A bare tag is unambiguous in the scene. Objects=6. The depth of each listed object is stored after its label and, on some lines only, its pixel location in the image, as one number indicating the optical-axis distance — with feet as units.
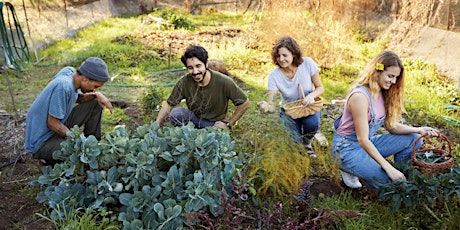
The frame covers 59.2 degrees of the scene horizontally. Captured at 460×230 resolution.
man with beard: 12.41
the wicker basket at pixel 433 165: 9.22
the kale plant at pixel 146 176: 8.23
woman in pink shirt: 9.73
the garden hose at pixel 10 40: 17.66
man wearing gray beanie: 10.39
